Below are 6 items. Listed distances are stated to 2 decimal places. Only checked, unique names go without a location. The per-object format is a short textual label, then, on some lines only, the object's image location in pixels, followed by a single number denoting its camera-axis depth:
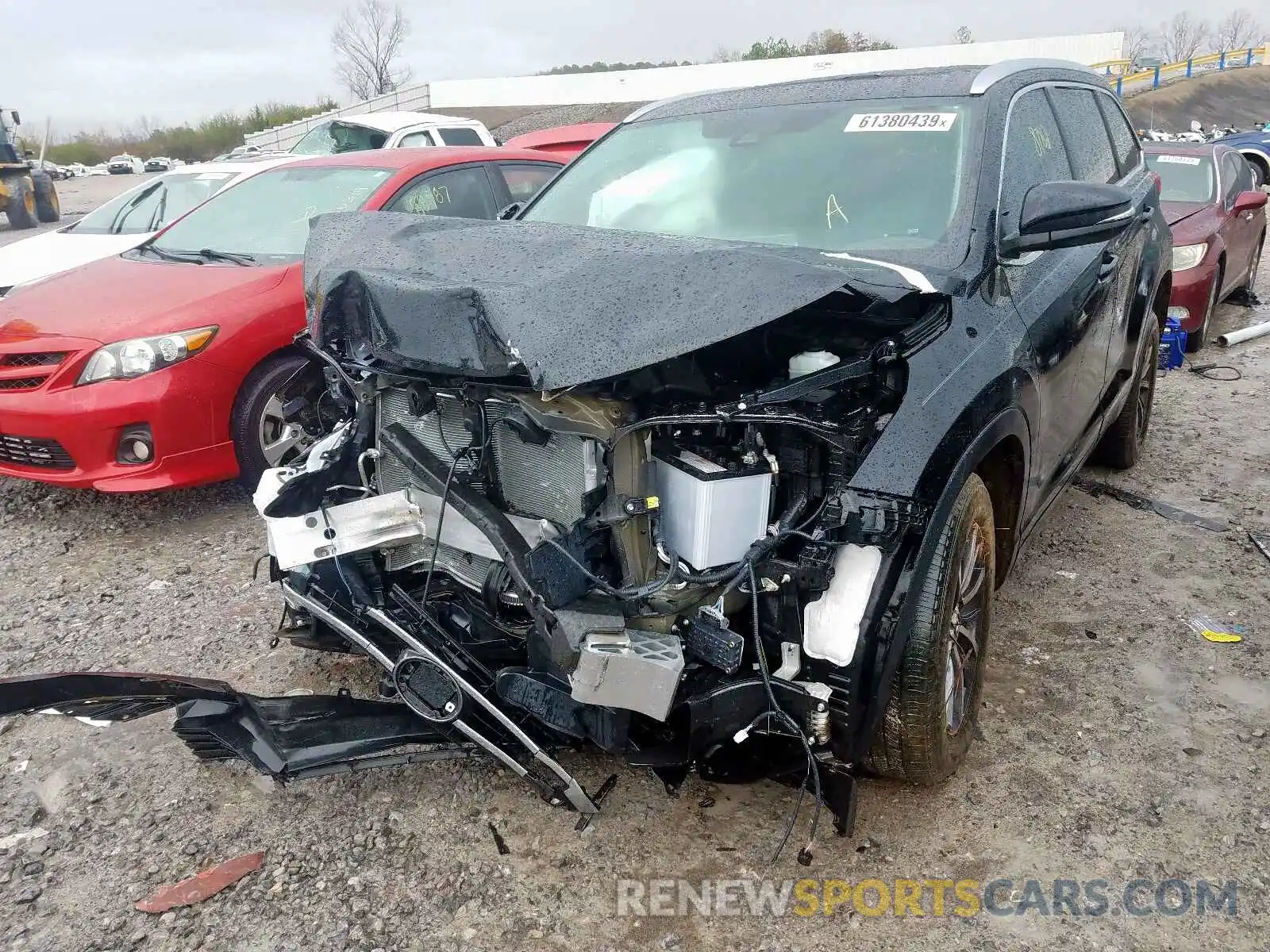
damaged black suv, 2.10
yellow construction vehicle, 17.09
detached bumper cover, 2.27
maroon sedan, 6.94
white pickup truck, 11.77
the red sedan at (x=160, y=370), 4.02
